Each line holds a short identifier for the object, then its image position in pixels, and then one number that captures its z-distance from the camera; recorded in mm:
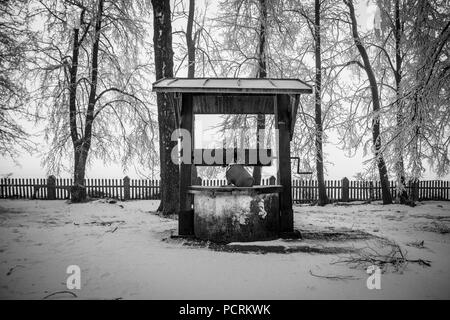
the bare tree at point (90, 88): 10570
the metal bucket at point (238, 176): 5059
